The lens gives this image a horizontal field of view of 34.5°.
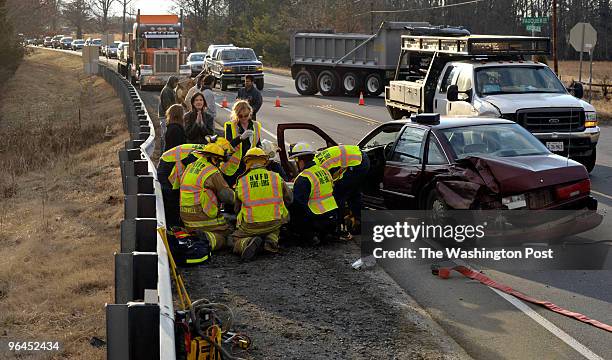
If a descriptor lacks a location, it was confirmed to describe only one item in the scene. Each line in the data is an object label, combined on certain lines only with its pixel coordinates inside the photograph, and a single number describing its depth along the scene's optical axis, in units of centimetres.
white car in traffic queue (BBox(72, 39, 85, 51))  11427
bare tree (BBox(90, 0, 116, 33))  14988
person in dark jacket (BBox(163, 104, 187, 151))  1412
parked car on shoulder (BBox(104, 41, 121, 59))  8848
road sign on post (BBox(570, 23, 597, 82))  3131
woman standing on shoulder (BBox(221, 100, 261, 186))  1240
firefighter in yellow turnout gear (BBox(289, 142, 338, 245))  1107
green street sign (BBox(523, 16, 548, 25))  3247
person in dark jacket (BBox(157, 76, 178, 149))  1888
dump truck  3678
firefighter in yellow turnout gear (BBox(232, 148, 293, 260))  1070
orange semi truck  4372
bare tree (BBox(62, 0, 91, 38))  14575
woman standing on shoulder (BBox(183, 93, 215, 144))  1536
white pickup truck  1683
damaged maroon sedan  1030
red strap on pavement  807
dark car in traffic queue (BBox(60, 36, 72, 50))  11958
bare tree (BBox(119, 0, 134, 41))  14004
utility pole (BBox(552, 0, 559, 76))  3365
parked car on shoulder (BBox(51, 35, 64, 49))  12294
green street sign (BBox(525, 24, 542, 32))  3288
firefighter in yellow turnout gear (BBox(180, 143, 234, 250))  1095
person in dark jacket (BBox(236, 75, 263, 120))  1988
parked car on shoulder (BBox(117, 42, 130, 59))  5281
